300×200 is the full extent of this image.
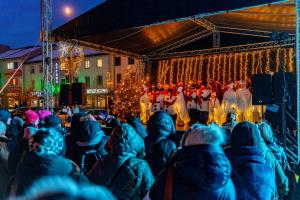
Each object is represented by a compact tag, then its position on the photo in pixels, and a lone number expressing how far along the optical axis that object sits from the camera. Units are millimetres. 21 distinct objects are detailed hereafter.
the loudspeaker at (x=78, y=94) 12031
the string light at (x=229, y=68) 15839
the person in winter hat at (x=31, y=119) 5543
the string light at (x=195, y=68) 16564
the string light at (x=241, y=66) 15617
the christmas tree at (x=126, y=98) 19678
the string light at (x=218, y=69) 16138
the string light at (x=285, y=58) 14311
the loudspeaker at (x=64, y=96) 12312
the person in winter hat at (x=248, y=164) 2928
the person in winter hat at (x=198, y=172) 2248
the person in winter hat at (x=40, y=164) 2107
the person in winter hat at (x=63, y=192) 1082
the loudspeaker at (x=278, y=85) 8880
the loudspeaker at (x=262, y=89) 9156
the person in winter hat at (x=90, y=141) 3816
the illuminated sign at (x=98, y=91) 41594
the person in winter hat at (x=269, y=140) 4492
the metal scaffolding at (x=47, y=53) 11031
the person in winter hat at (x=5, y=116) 5462
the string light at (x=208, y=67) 16344
